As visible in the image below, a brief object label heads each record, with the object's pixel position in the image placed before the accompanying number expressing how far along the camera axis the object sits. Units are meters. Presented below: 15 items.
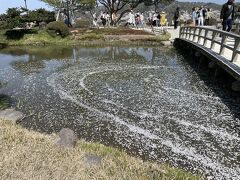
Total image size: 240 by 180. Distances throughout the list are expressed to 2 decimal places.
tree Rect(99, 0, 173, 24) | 28.63
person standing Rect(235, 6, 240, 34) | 12.03
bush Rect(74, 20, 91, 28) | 28.75
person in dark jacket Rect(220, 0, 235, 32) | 11.28
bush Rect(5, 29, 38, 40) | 20.16
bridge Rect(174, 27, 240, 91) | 7.07
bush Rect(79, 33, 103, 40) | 19.71
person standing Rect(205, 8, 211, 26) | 20.85
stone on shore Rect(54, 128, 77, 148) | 4.44
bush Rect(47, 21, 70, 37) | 20.01
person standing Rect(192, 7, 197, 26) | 20.76
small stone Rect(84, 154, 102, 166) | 3.87
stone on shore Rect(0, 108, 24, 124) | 5.83
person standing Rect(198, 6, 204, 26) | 19.63
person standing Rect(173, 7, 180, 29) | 21.85
